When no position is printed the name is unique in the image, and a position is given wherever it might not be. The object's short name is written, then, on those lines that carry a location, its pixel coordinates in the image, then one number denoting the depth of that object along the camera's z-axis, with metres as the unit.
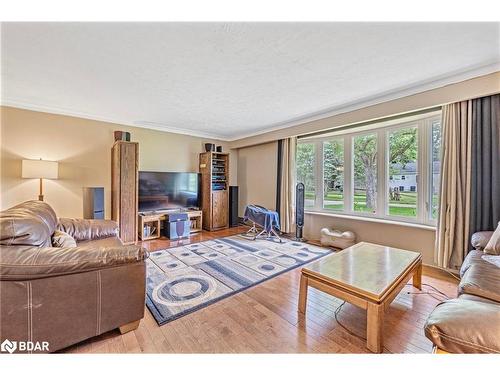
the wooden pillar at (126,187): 3.55
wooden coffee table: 1.39
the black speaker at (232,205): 5.12
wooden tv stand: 3.92
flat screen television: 4.07
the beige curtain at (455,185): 2.35
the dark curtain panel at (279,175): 4.50
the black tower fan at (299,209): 4.04
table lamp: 2.95
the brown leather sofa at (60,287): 1.18
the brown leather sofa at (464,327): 0.80
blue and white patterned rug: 1.95
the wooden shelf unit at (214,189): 4.75
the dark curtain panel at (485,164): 2.19
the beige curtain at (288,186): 4.23
